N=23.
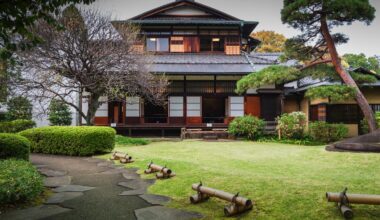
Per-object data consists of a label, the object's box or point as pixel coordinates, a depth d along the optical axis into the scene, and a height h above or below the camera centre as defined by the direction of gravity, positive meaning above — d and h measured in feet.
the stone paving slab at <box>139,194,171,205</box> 18.71 -5.58
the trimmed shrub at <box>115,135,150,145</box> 55.77 -5.25
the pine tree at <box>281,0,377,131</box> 43.80 +14.93
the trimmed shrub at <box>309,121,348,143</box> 55.21 -3.16
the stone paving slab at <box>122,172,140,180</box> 26.43 -5.67
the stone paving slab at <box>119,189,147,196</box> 20.83 -5.64
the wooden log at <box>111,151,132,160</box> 34.30 -5.04
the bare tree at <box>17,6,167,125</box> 52.60 +9.51
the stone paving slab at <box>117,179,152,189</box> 23.10 -5.67
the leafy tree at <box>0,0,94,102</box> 14.89 +5.19
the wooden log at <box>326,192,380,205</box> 14.62 -4.21
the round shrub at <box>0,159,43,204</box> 17.11 -4.38
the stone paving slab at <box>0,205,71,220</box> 15.90 -5.61
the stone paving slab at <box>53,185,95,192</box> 22.11 -5.73
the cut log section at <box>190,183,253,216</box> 15.74 -4.77
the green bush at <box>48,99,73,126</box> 72.23 -0.50
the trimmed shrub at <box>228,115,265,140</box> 61.31 -2.71
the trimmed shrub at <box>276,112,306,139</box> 57.77 -2.16
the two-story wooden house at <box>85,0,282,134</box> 71.46 +11.49
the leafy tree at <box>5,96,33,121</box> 70.49 +0.43
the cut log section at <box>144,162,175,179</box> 24.82 -4.99
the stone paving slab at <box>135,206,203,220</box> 15.96 -5.57
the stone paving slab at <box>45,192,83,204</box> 19.16 -5.70
